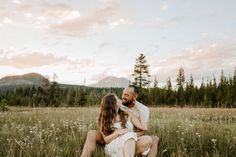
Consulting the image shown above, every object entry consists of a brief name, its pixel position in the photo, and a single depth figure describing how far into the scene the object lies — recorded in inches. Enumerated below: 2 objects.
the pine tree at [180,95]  3073.3
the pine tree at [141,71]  2247.7
